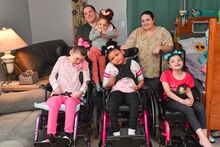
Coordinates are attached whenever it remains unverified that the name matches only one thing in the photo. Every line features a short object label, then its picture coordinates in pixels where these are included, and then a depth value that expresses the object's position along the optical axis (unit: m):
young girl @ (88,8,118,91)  3.13
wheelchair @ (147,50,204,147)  2.64
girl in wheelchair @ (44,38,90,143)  2.70
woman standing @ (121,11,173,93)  3.12
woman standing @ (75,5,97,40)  3.41
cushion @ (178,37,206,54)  3.90
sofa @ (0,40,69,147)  2.46
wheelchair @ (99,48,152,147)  2.53
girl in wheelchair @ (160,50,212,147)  2.61
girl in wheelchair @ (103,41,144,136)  2.73
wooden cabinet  2.57
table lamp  3.20
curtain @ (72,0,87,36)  4.93
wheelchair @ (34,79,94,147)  2.54
